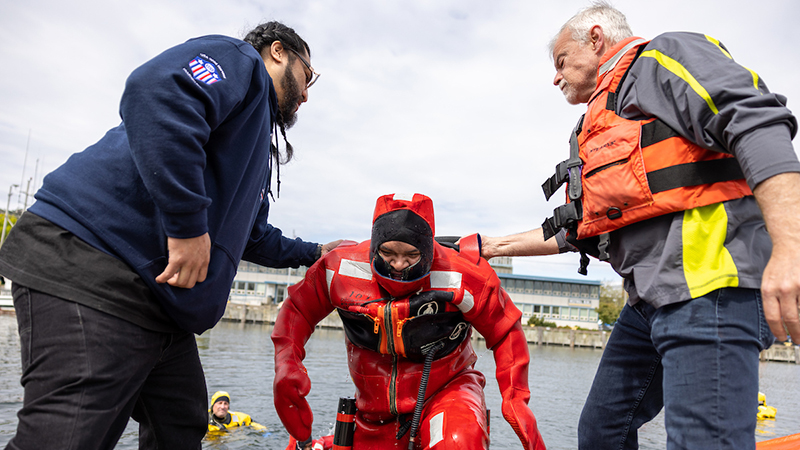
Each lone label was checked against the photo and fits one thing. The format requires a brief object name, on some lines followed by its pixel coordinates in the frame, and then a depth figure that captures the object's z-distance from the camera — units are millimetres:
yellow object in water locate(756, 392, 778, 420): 13590
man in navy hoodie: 1728
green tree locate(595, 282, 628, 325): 61112
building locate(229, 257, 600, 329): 58969
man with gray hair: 1678
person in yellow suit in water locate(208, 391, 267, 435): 8867
